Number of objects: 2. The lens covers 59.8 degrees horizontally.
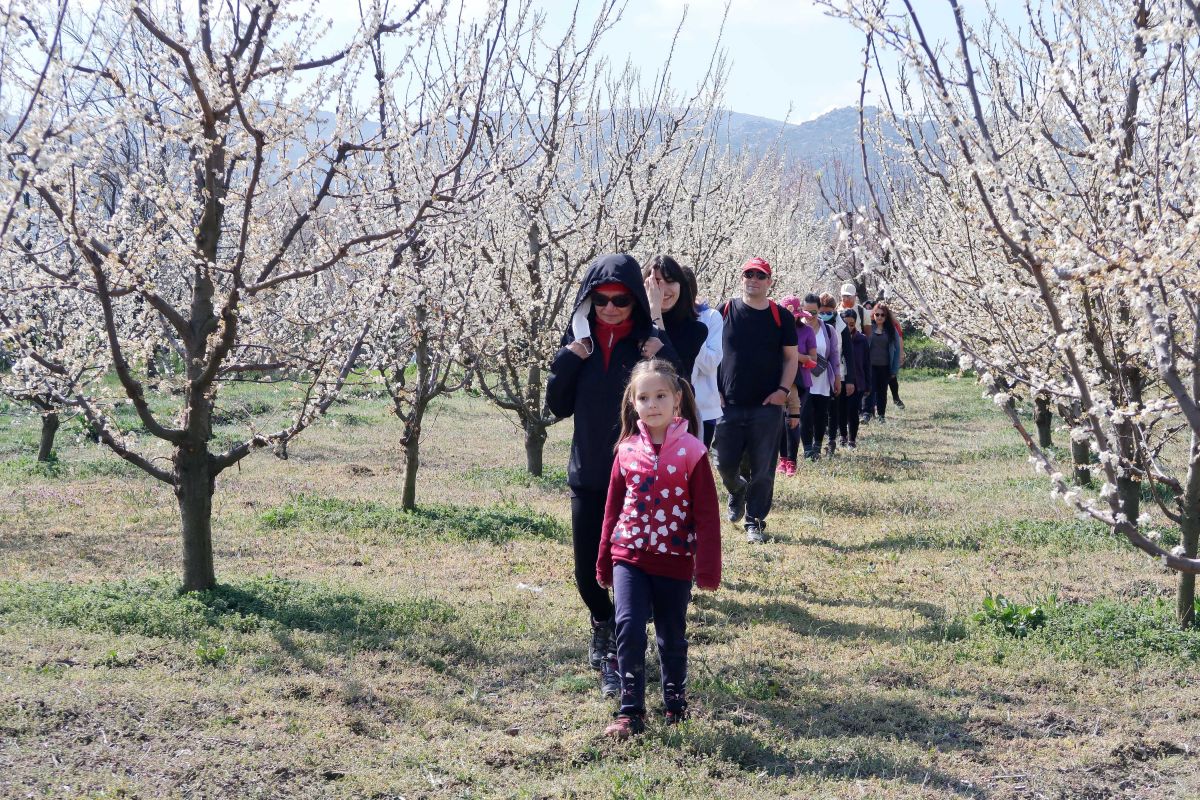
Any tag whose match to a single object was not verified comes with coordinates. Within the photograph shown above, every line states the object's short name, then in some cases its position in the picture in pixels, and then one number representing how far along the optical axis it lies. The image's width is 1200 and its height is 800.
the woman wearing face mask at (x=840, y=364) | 12.80
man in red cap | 7.40
